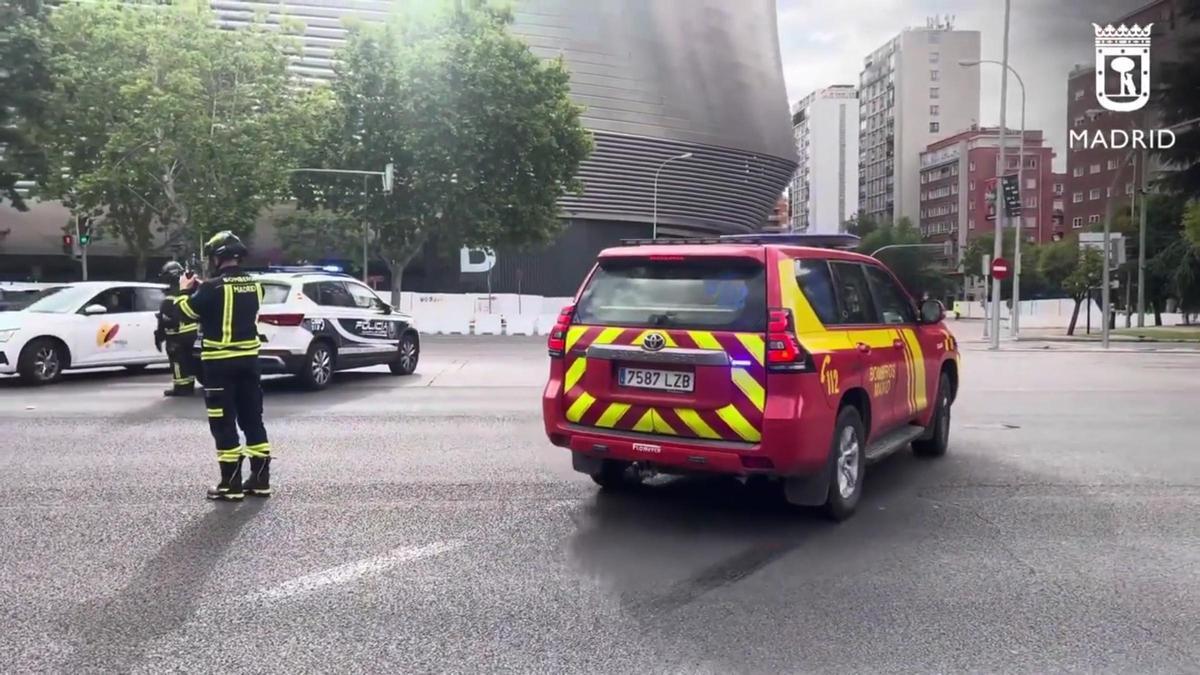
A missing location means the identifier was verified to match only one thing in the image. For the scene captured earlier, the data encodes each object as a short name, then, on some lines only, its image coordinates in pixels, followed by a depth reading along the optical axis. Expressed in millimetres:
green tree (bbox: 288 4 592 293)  33938
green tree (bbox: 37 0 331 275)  31234
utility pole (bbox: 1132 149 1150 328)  43359
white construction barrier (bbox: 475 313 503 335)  34469
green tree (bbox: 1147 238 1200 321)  49344
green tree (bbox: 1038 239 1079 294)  78062
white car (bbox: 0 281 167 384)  13172
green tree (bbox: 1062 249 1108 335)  39406
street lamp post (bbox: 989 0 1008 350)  28406
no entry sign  28531
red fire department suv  5660
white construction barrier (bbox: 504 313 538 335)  34625
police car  12898
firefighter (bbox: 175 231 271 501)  6539
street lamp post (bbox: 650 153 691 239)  51781
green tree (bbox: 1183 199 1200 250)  41719
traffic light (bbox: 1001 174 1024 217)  29234
